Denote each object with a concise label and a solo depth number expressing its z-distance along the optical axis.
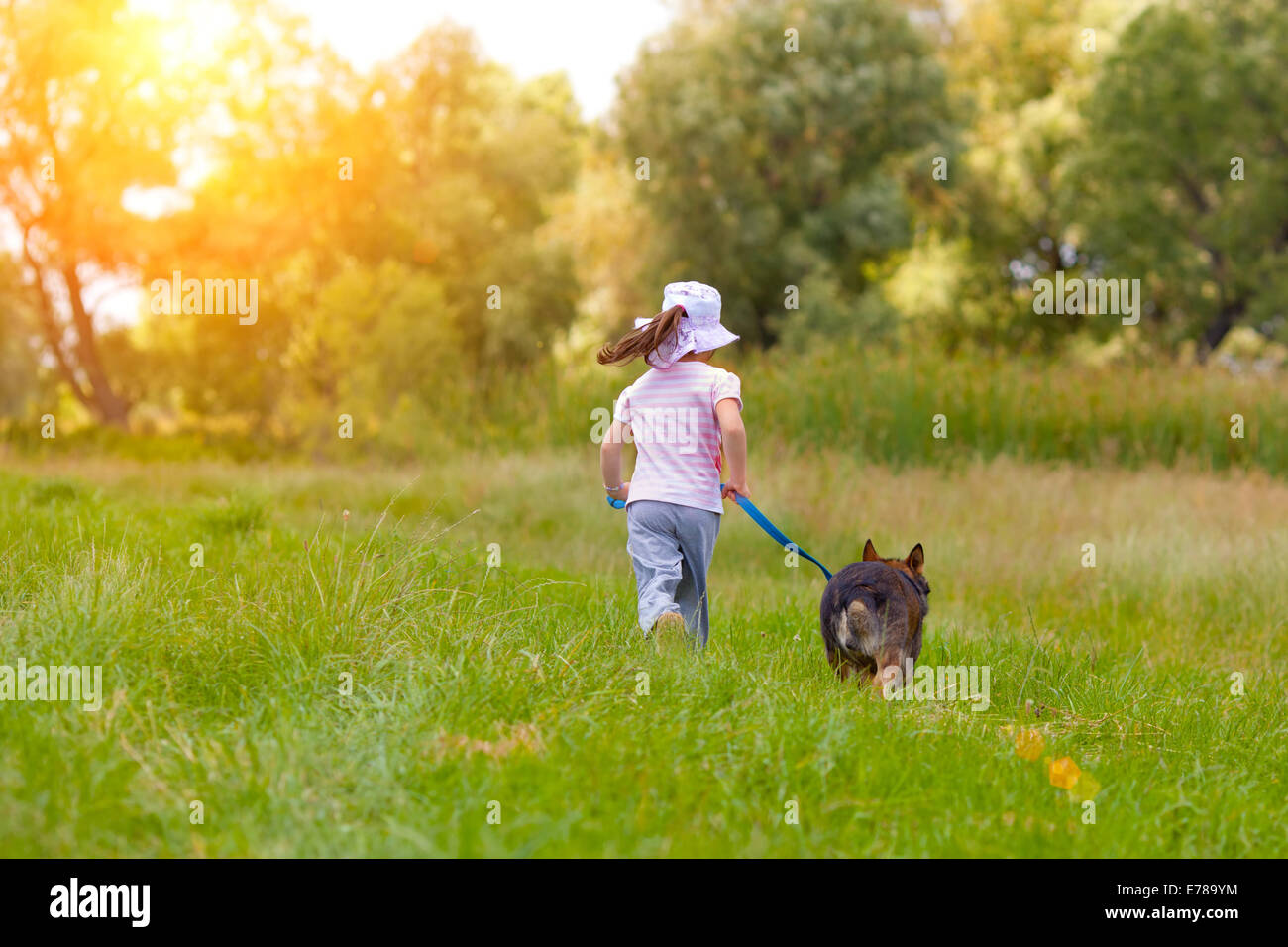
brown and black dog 5.30
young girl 5.81
